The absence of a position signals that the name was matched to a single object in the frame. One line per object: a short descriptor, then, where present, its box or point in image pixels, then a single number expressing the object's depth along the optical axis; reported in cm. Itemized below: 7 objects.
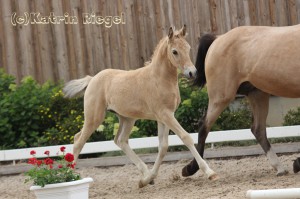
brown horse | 1408
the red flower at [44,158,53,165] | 1208
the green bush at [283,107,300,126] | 1832
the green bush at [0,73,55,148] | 2015
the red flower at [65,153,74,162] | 1196
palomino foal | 1412
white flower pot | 1174
